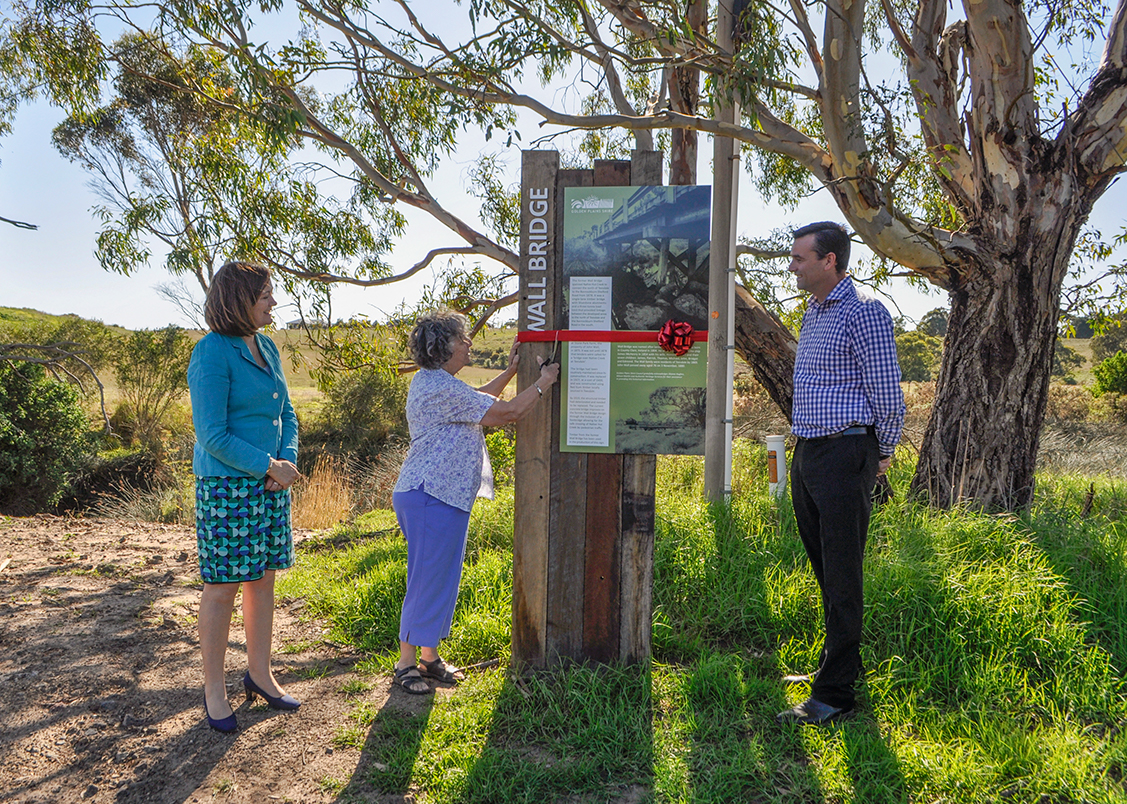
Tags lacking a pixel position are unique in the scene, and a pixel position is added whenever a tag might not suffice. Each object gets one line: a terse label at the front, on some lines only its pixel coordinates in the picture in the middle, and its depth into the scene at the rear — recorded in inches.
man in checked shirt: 107.6
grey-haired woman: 121.0
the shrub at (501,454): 353.1
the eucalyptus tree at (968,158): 185.5
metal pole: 216.8
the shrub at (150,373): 748.6
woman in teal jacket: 106.9
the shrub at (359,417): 804.6
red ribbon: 121.4
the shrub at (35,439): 510.0
